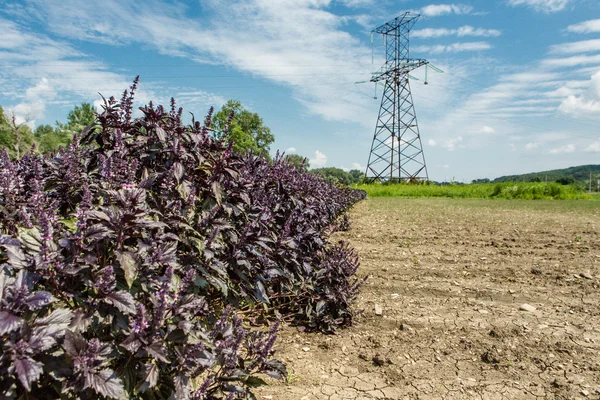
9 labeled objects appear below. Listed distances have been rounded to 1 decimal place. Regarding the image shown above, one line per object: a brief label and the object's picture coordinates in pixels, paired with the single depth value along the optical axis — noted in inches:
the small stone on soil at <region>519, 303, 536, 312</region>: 149.1
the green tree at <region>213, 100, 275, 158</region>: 2343.8
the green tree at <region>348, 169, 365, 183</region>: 3919.3
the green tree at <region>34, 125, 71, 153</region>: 2269.8
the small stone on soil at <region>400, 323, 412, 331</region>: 131.6
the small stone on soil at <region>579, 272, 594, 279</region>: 188.5
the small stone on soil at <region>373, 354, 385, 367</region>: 108.7
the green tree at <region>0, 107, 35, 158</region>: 1668.2
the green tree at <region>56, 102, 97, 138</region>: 2421.3
